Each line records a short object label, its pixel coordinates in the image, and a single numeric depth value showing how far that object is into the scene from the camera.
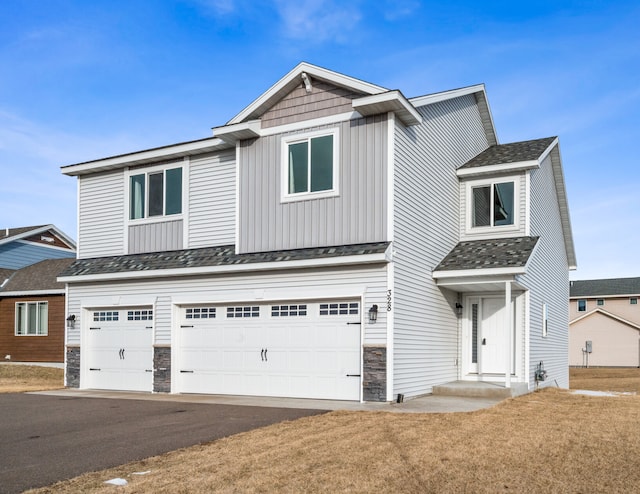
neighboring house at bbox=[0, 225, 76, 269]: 32.38
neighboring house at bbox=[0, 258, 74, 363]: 26.25
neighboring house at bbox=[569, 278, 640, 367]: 49.16
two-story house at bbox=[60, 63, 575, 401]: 14.77
